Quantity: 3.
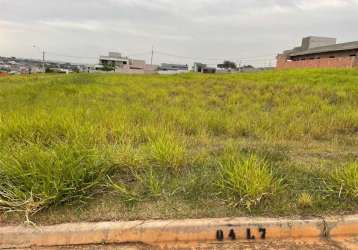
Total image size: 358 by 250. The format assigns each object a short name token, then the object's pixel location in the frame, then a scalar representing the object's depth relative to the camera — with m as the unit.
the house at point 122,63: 80.75
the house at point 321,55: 29.14
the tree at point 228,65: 91.00
